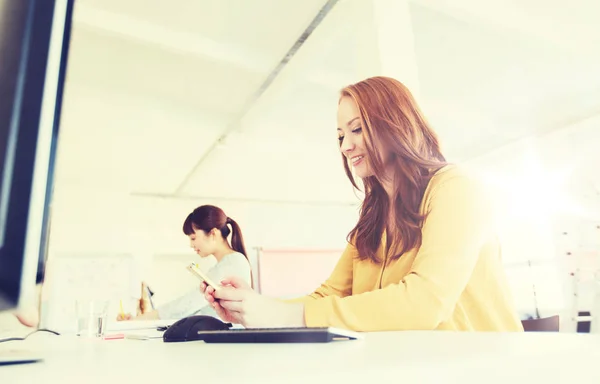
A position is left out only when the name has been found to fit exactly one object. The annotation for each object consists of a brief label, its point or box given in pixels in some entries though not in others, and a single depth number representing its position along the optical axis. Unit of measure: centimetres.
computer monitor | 29
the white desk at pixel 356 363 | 28
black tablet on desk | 55
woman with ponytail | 231
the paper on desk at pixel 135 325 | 179
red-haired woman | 80
